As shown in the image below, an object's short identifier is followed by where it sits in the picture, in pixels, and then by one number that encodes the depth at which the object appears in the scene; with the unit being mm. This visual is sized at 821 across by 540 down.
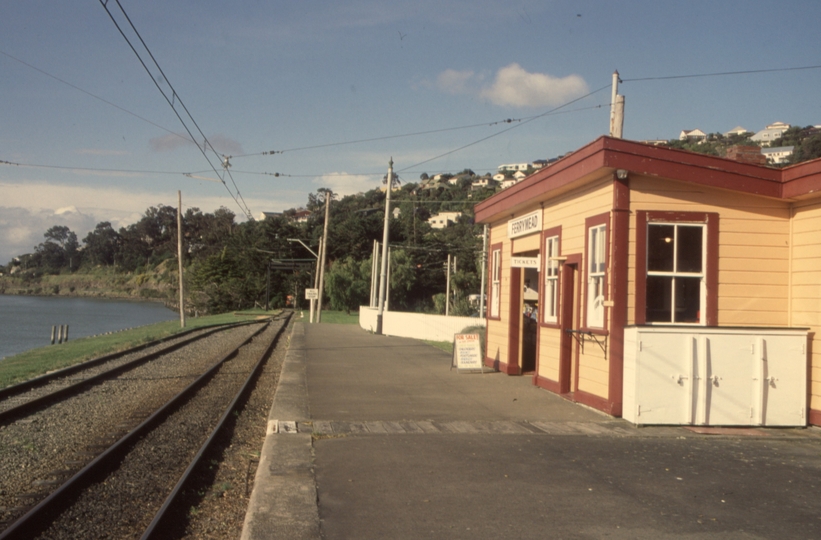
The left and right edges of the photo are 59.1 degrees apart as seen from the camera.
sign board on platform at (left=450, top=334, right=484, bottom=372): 14602
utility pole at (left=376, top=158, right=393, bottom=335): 30109
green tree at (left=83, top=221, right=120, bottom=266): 147000
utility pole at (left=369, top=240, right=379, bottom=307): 43275
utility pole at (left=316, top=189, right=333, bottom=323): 46906
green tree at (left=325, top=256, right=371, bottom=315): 69375
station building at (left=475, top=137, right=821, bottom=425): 8906
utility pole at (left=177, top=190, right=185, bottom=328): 41975
